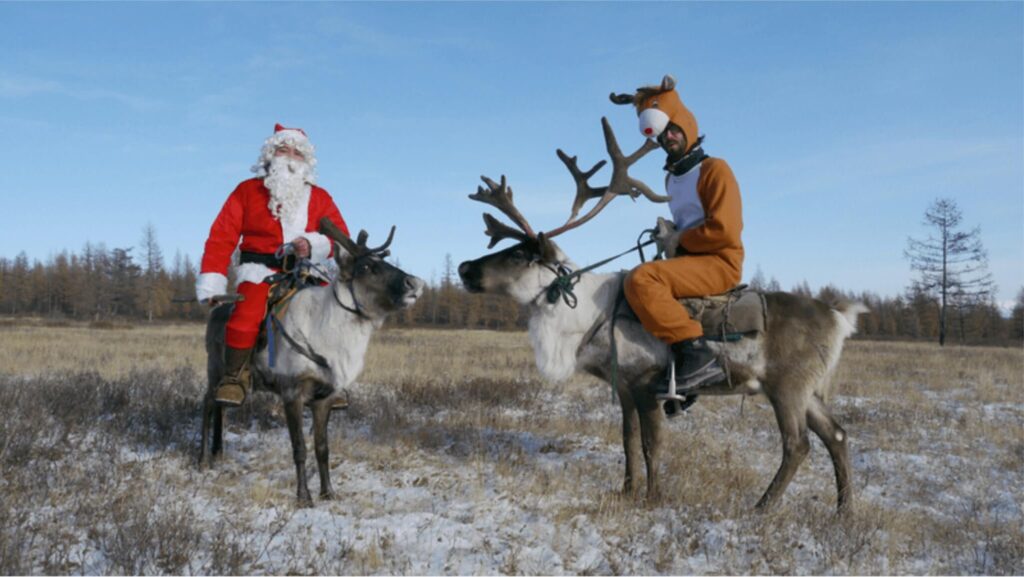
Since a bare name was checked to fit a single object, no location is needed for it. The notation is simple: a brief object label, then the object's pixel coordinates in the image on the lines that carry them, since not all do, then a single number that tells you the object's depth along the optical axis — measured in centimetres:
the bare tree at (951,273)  3956
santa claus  565
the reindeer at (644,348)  528
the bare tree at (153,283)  7712
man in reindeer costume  520
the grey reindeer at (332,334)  528
